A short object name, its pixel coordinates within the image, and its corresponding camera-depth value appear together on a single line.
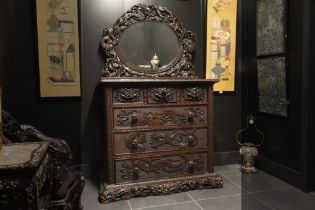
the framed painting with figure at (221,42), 3.27
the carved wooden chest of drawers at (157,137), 2.51
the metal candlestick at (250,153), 3.11
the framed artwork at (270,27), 2.82
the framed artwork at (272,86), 2.84
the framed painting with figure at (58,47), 2.79
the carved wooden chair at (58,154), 1.87
